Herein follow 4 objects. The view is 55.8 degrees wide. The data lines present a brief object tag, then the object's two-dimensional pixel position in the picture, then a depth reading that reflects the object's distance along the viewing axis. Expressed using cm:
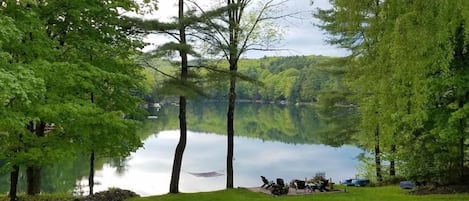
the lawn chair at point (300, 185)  1683
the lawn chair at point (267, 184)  1688
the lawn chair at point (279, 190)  1557
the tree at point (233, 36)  1466
